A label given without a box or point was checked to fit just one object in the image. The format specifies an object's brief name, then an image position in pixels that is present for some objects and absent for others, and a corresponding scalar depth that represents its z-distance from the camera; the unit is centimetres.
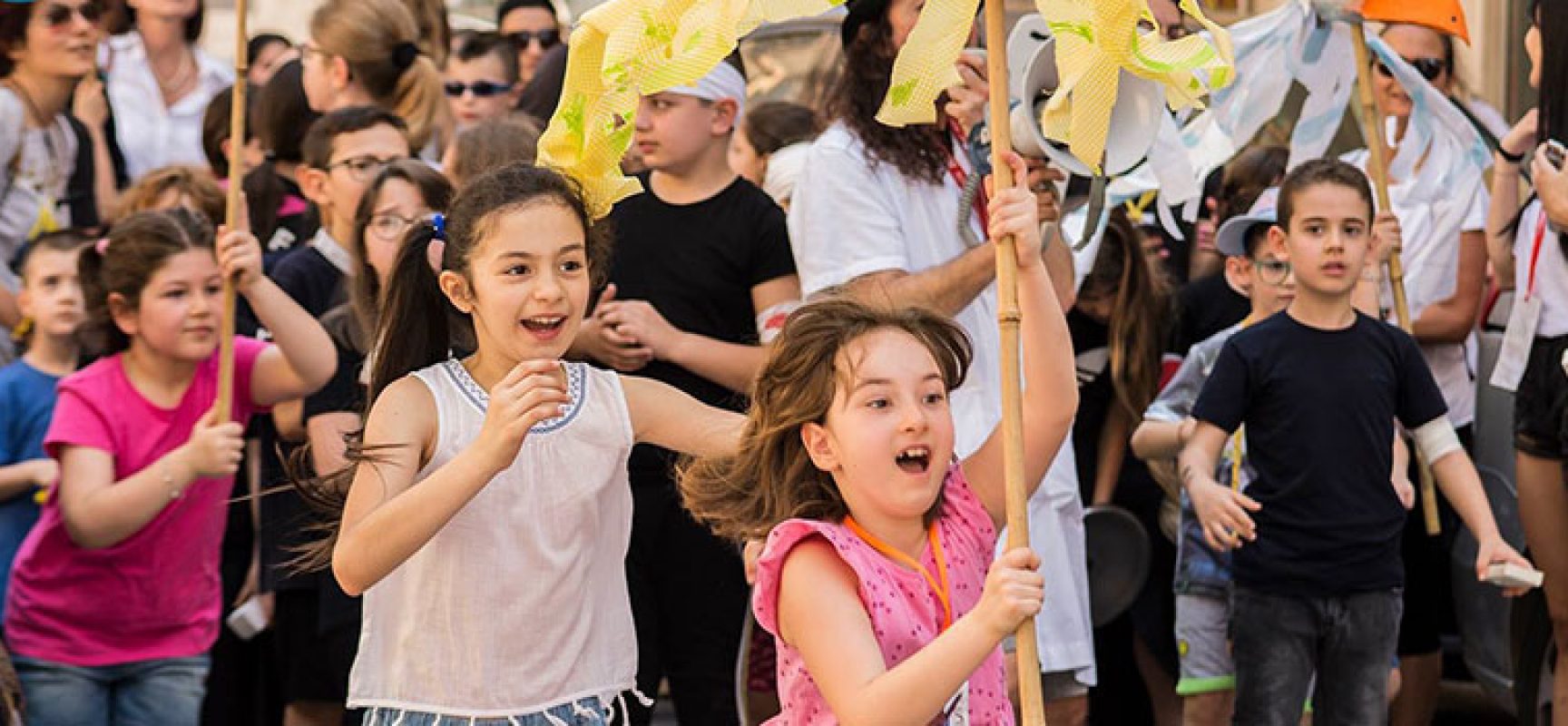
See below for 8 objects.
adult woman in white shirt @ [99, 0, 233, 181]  859
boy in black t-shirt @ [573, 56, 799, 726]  543
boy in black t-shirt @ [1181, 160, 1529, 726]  540
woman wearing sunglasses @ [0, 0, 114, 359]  705
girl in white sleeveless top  407
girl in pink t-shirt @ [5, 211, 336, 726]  566
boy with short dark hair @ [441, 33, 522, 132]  778
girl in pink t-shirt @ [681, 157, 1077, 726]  350
